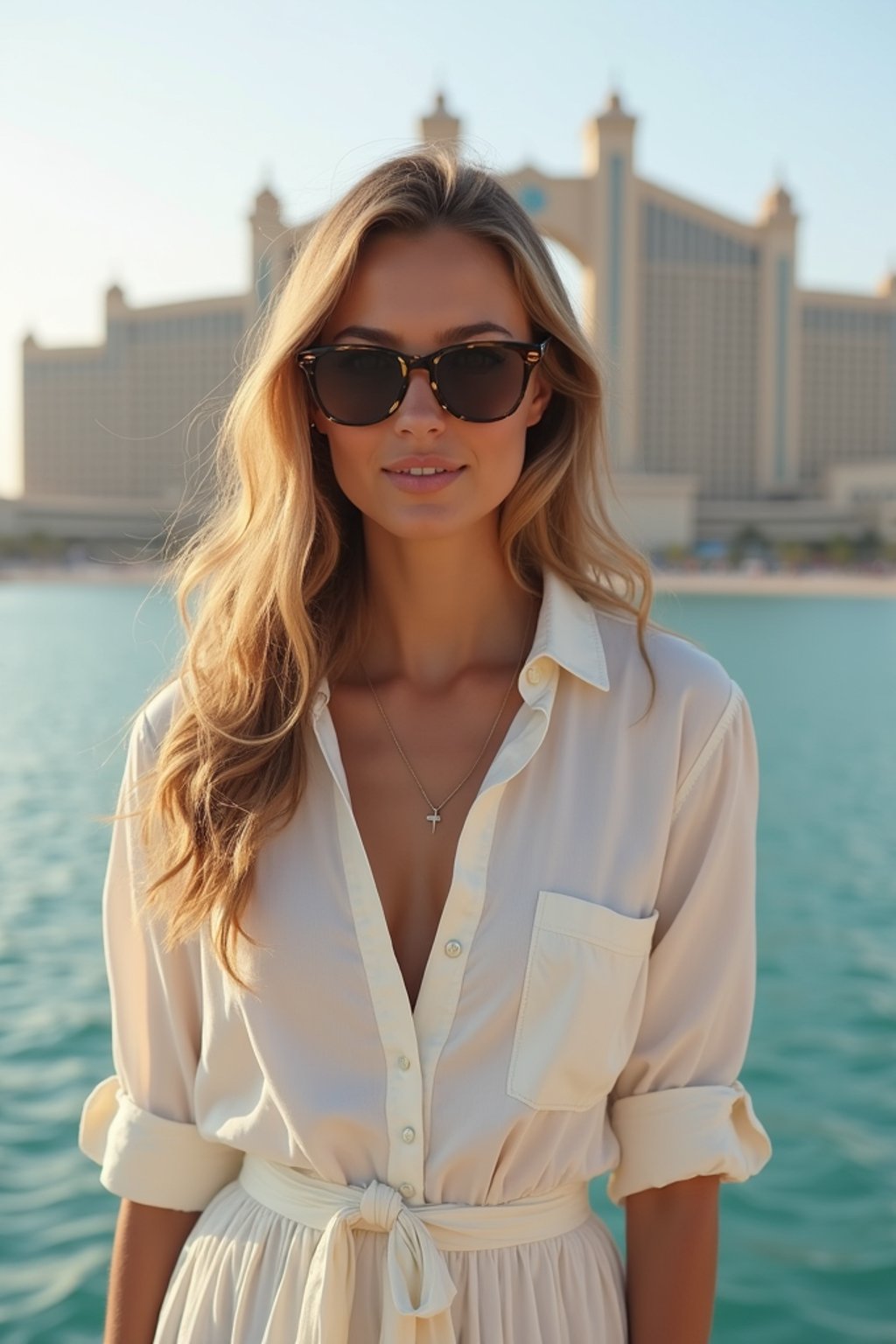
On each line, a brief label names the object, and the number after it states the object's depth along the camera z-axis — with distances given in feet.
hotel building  183.62
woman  4.19
